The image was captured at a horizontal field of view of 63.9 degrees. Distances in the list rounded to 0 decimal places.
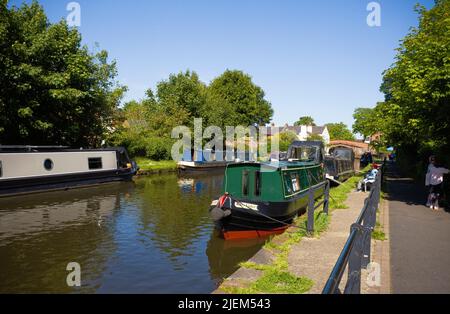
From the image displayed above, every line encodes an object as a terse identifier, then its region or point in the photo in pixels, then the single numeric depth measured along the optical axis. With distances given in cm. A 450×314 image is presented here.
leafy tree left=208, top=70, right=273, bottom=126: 6097
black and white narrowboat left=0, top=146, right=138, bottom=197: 2020
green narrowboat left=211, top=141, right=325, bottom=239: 1202
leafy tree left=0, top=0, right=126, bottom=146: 2280
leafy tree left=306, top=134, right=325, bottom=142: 9727
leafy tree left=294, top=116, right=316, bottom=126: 13835
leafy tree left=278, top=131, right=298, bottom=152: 6494
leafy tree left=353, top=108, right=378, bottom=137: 2739
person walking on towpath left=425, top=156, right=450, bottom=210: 1298
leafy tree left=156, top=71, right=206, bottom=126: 4634
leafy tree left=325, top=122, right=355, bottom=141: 12619
